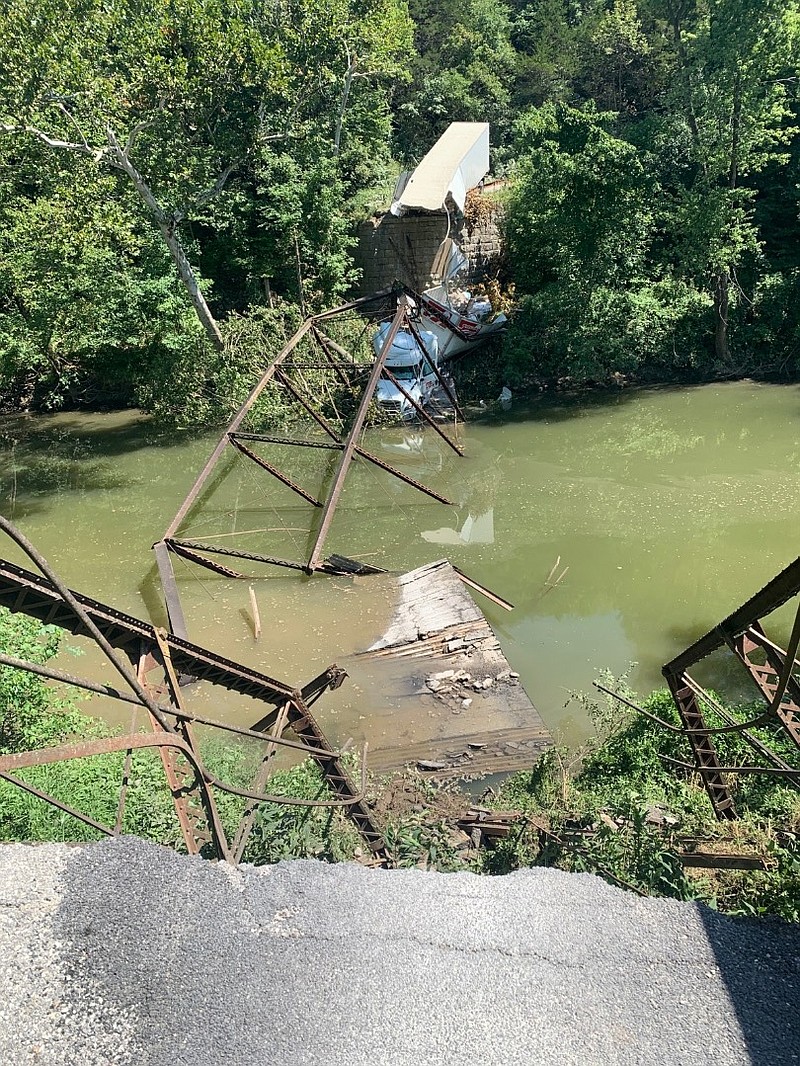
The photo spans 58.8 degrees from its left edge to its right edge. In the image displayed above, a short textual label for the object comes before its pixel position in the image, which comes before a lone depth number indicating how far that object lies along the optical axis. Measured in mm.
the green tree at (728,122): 16531
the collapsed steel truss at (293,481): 10453
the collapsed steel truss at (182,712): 4426
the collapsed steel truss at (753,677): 4621
